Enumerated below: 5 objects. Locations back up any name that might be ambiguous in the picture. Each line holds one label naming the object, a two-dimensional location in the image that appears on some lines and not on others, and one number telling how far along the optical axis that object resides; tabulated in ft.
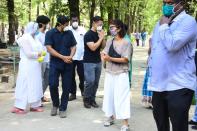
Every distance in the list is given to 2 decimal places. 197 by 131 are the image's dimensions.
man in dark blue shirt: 29.40
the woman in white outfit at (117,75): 25.76
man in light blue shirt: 14.84
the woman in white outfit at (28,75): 31.04
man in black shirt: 31.35
